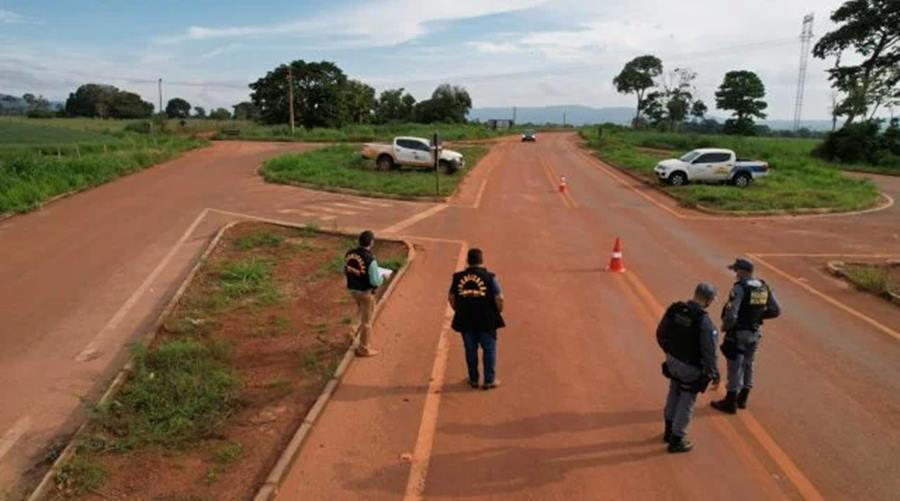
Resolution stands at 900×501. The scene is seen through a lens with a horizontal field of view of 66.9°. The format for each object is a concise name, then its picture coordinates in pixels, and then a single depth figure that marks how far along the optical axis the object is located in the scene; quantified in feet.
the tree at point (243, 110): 426.51
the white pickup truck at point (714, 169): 94.02
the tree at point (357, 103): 244.22
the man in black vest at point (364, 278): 28.22
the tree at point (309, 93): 234.99
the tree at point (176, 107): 462.19
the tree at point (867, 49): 183.42
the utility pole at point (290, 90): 204.72
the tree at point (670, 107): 324.60
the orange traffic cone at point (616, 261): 45.32
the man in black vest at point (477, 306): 24.71
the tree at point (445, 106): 313.32
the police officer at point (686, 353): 20.43
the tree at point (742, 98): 284.20
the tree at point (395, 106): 325.83
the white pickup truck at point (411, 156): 101.96
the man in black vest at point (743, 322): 23.66
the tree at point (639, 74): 342.64
